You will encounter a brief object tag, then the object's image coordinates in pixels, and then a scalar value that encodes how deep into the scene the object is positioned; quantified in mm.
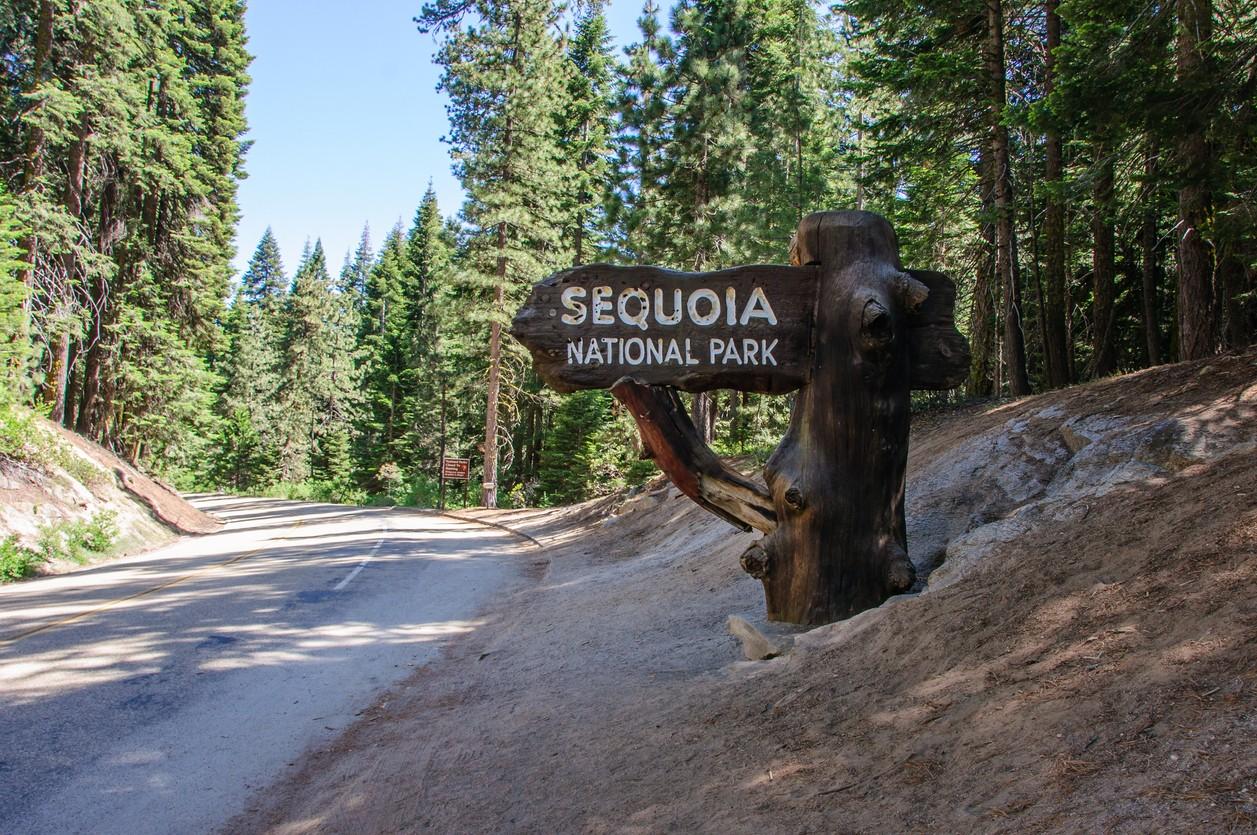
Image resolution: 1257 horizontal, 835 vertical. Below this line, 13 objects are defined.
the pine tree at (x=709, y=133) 22641
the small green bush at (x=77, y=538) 12953
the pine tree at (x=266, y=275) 74000
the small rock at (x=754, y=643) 5031
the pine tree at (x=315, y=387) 54312
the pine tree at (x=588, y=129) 36219
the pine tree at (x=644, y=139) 23625
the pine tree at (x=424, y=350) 43500
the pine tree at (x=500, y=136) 27094
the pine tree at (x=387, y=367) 55344
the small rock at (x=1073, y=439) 7328
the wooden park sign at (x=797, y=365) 5480
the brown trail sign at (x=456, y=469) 30422
